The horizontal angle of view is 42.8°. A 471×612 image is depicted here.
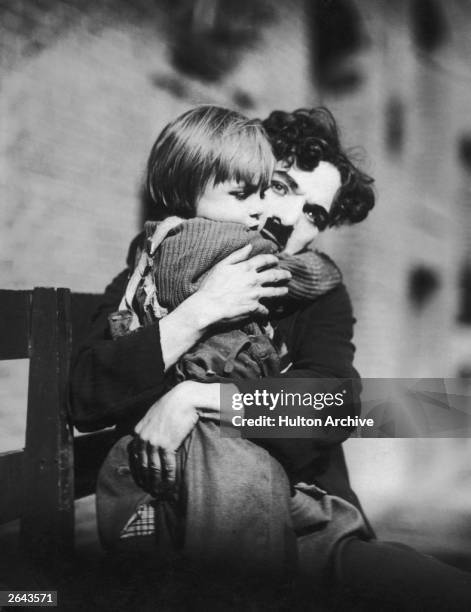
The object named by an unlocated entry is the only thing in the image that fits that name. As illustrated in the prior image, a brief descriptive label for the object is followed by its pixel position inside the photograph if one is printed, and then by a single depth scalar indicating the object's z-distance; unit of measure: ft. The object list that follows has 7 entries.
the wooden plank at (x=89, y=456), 7.13
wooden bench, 6.66
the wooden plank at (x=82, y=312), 7.27
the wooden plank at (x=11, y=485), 6.47
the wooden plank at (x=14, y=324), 6.59
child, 6.22
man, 6.07
